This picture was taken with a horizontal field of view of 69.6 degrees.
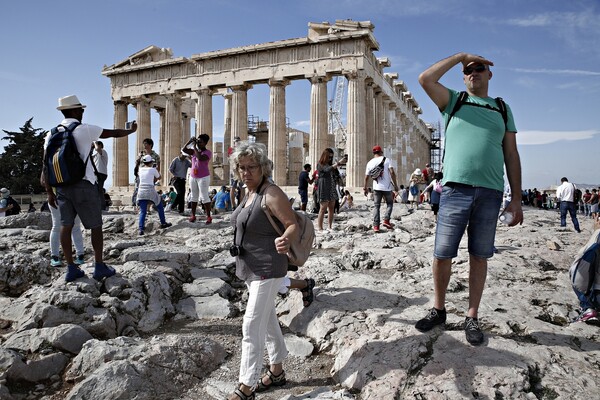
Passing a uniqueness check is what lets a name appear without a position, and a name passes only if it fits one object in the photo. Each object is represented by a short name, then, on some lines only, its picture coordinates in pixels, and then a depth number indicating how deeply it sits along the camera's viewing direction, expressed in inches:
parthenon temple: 925.8
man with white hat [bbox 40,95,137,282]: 187.2
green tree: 1523.1
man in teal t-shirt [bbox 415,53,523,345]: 130.6
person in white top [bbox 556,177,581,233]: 481.5
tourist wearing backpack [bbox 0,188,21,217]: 433.7
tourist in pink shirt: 361.1
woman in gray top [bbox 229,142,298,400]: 120.9
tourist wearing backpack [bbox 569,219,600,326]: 151.6
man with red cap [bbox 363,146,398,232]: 354.9
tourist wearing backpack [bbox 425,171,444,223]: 359.9
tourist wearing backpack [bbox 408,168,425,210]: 713.0
